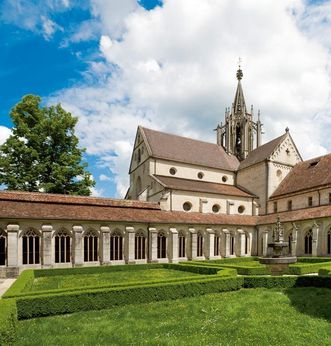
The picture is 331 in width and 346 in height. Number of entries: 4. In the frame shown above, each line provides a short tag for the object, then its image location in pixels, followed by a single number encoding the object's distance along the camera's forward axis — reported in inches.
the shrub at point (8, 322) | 320.2
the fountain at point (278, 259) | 769.6
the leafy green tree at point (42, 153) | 1366.9
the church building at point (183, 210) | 1040.2
